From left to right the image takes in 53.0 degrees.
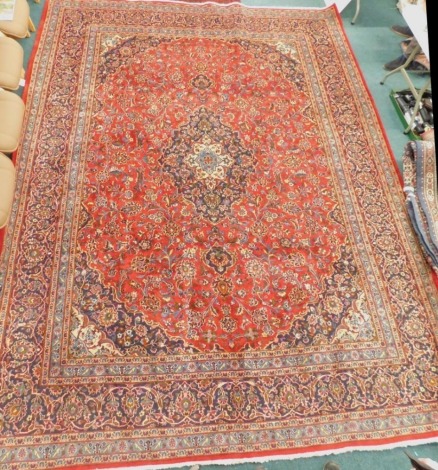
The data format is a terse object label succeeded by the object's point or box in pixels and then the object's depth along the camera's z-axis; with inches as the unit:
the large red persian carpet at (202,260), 80.9
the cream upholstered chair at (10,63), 108.3
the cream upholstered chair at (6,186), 91.5
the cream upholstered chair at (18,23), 118.0
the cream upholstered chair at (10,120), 99.6
